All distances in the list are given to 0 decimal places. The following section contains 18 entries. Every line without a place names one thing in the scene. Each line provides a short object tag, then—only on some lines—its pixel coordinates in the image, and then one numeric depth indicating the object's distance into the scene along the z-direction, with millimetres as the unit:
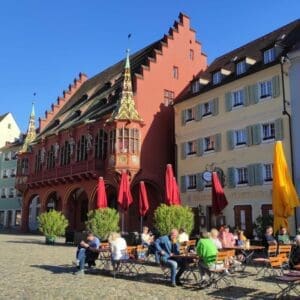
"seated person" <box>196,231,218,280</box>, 8630
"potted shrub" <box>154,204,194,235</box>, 16643
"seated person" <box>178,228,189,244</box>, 12894
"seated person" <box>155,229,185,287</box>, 9242
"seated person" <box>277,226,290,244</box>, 12230
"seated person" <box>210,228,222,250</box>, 10198
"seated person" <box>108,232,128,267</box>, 10596
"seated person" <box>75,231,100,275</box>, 11101
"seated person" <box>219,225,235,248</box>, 11773
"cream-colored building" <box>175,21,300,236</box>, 20908
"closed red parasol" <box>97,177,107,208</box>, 19550
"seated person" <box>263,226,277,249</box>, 12343
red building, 25921
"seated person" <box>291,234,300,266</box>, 8411
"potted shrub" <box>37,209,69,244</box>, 21775
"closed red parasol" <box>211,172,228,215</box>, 15420
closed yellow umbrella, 11945
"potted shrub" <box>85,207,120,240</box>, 18204
